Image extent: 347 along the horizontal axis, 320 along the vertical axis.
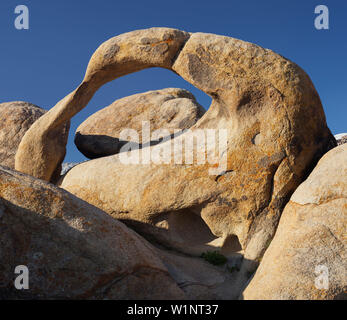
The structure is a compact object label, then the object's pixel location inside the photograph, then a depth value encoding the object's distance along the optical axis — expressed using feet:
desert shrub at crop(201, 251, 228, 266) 24.98
